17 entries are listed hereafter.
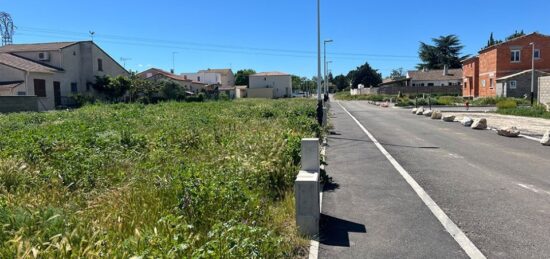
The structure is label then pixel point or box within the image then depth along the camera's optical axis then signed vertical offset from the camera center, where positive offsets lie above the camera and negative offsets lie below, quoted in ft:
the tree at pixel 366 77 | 428.56 +21.30
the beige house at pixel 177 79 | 253.22 +12.62
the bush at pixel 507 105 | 119.49 -1.64
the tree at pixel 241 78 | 465.47 +23.04
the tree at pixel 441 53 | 364.17 +36.47
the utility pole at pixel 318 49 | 75.66 +8.54
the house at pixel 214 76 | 378.53 +20.60
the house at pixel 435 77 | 294.66 +14.00
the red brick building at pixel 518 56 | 177.27 +16.18
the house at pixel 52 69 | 137.69 +11.52
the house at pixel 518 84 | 161.48 +5.01
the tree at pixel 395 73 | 482.73 +27.92
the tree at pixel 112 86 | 175.73 +6.18
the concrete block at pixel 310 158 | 21.15 -2.60
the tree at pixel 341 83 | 534.37 +20.55
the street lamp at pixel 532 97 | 125.68 +0.24
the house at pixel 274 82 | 377.09 +15.24
